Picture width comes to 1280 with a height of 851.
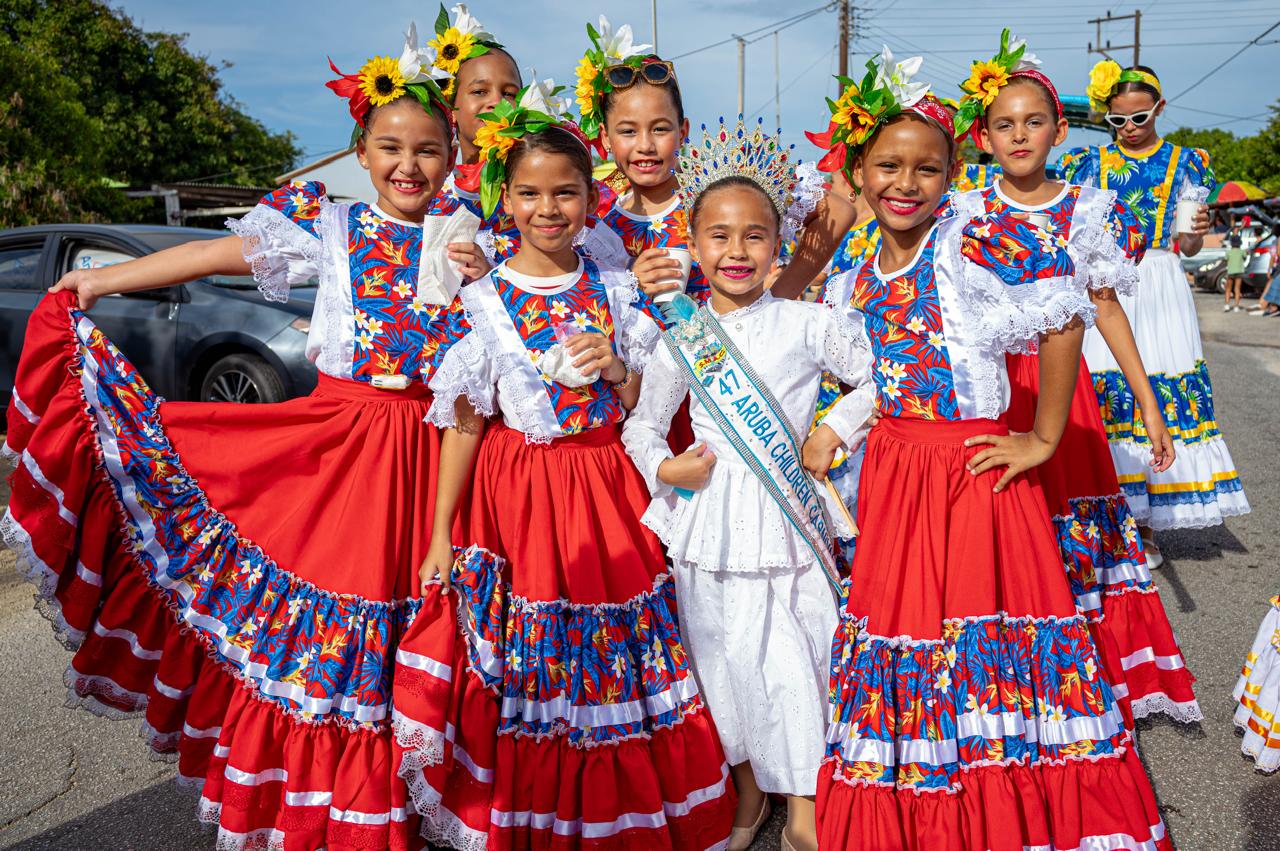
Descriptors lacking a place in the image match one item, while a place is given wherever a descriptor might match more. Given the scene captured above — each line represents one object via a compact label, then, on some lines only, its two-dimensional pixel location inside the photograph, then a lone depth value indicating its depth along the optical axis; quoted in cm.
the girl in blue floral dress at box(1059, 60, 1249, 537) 454
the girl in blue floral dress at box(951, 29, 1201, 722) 295
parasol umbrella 1986
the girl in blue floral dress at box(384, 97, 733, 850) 248
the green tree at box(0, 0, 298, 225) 2233
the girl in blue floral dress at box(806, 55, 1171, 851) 217
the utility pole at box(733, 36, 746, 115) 3338
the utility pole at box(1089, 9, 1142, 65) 3900
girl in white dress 254
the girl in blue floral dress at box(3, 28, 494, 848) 259
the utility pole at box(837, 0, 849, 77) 2501
